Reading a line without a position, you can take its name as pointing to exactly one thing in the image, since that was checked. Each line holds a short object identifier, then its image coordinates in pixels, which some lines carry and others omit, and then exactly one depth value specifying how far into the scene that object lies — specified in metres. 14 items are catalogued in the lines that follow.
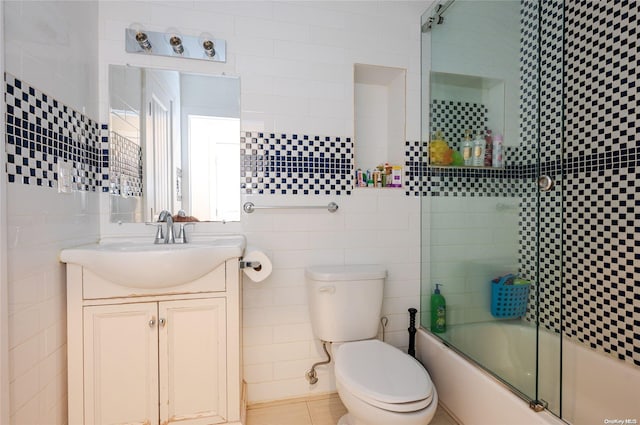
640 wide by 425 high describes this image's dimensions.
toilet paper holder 1.45
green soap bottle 1.75
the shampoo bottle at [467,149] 1.60
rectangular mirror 1.56
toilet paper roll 1.45
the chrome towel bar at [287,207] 1.66
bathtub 1.17
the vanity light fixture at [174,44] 1.54
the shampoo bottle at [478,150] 1.55
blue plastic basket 1.39
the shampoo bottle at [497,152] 1.47
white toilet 1.12
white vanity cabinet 1.22
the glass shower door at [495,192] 1.22
